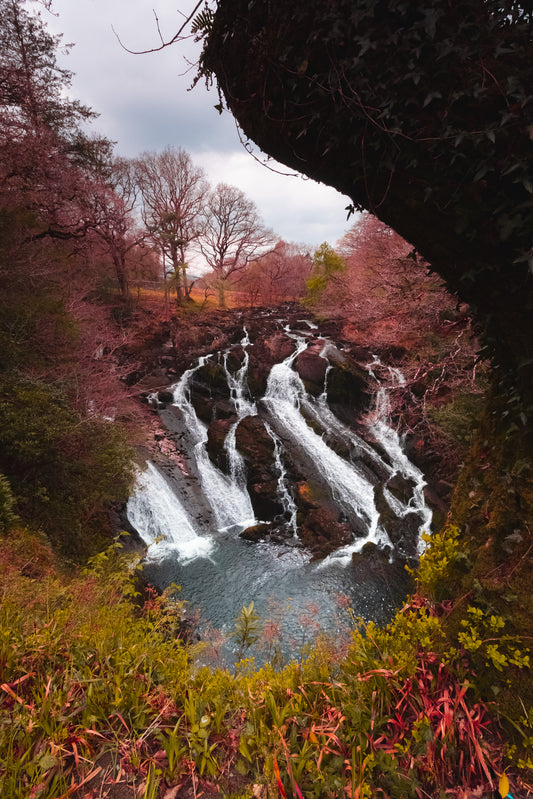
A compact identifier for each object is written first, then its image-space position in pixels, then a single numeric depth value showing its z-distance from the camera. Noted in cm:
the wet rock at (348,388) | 1449
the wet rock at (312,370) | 1482
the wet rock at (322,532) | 921
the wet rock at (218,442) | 1204
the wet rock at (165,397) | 1481
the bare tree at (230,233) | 2716
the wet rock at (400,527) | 912
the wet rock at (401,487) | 1062
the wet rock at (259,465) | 1062
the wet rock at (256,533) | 967
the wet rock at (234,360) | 1634
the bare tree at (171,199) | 2188
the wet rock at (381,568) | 799
